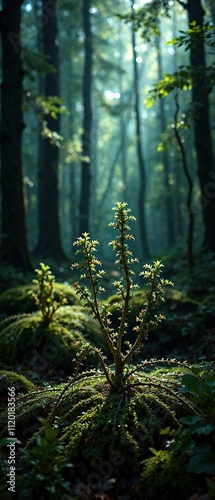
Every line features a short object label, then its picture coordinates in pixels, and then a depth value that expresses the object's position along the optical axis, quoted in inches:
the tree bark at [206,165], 367.6
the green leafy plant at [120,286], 110.4
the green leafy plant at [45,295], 190.8
